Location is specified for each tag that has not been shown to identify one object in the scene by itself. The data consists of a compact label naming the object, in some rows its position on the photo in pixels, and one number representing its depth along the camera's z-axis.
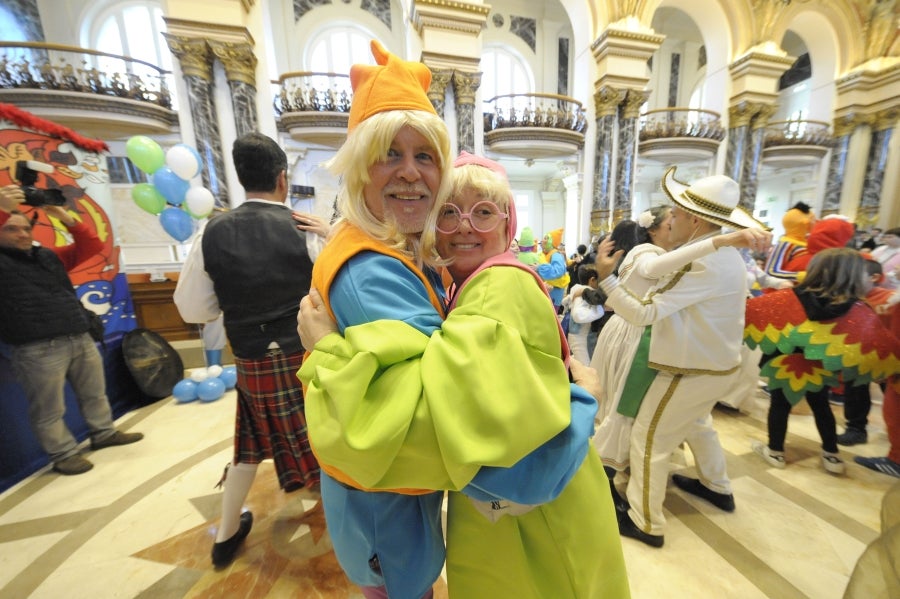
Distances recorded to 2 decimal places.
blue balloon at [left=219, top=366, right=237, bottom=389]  4.06
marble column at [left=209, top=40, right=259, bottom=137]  6.39
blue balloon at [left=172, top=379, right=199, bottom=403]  3.74
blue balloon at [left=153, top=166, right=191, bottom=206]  4.20
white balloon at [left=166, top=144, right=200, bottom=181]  4.10
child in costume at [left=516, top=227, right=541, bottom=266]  4.94
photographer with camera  2.42
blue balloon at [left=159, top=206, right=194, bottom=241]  4.49
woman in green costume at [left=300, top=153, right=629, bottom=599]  0.59
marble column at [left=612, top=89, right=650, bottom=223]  9.06
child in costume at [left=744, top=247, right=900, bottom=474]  2.18
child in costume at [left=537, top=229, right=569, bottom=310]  4.16
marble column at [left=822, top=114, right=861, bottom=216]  12.12
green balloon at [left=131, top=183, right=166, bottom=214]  4.33
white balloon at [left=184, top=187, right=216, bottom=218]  4.48
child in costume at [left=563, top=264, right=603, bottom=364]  2.92
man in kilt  1.63
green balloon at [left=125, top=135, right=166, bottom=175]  4.04
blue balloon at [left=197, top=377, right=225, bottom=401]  3.77
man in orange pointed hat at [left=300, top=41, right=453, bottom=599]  0.80
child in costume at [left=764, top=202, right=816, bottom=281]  3.84
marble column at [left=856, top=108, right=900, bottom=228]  11.88
